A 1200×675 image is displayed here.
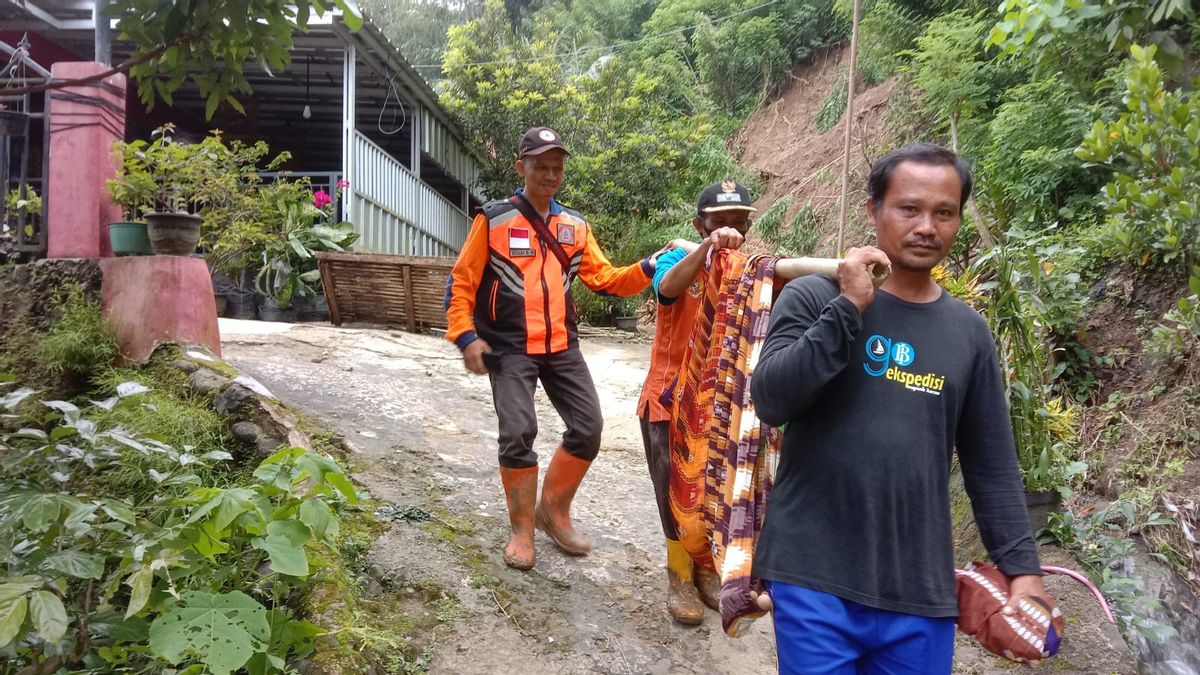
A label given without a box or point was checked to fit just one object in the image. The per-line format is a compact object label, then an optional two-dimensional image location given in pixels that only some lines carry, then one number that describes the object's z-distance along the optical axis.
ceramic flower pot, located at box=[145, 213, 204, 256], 5.68
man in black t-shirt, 1.76
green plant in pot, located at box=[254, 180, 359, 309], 9.68
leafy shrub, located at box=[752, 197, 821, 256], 12.98
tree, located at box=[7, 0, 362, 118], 2.61
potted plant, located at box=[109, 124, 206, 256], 5.72
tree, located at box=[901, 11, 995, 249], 10.31
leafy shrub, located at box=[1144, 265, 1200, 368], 3.54
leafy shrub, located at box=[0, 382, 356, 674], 2.12
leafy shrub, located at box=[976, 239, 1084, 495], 3.93
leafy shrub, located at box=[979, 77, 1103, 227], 7.20
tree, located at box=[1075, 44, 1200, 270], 3.48
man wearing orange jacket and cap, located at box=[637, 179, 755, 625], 3.46
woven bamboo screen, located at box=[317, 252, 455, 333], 9.32
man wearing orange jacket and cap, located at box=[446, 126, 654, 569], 3.80
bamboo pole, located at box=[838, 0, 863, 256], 6.37
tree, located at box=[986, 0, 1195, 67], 2.72
